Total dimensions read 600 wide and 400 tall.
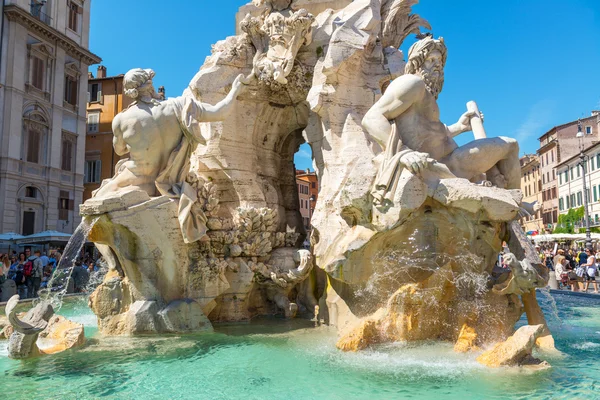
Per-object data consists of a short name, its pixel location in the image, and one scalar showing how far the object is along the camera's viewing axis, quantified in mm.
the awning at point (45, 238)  17844
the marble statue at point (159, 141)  6320
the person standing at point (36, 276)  11078
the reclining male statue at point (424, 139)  5203
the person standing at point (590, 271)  12094
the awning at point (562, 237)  21281
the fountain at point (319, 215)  5160
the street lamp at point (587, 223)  18261
